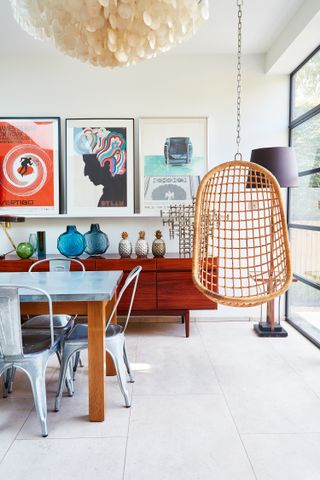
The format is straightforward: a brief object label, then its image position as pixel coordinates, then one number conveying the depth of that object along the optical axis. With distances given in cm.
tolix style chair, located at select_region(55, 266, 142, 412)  233
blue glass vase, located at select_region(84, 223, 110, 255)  391
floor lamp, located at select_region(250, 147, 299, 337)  324
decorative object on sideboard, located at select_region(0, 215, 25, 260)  353
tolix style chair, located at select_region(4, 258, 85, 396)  254
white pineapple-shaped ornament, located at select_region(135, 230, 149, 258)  382
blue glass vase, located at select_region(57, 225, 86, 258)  380
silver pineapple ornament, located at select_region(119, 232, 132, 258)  384
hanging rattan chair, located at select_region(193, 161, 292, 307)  178
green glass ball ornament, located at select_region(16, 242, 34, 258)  378
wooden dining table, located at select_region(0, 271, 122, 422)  214
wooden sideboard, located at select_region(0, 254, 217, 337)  373
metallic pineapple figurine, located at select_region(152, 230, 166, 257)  381
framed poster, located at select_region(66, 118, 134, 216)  404
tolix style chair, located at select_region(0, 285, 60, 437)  199
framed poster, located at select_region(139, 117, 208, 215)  405
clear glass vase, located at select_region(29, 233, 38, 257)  396
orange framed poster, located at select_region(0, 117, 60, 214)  404
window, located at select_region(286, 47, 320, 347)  354
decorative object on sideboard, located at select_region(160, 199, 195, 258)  387
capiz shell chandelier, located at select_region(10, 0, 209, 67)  128
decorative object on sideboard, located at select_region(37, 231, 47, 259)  389
